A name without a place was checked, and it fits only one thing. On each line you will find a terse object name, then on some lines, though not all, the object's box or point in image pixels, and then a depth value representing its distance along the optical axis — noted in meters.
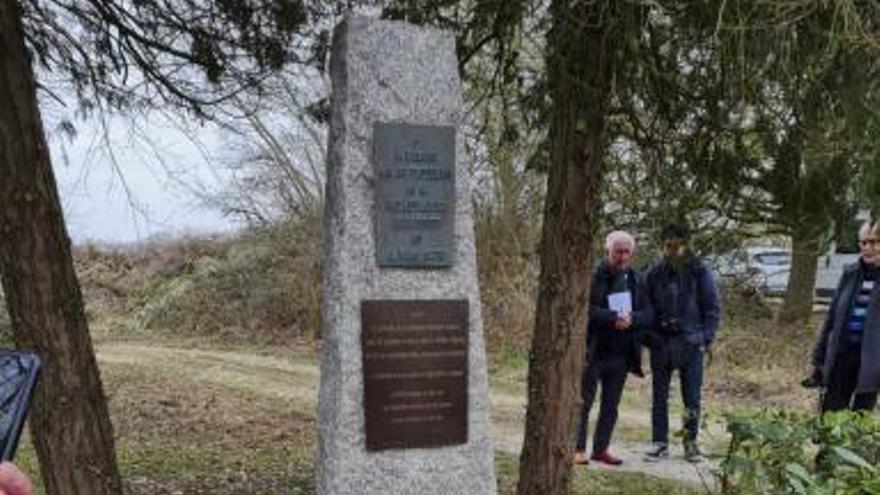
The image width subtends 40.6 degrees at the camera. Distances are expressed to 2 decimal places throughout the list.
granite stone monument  5.21
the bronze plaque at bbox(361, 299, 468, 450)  5.25
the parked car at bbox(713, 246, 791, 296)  13.79
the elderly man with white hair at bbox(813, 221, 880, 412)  7.40
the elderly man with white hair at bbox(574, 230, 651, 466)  8.46
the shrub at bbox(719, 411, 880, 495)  3.77
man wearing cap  8.78
